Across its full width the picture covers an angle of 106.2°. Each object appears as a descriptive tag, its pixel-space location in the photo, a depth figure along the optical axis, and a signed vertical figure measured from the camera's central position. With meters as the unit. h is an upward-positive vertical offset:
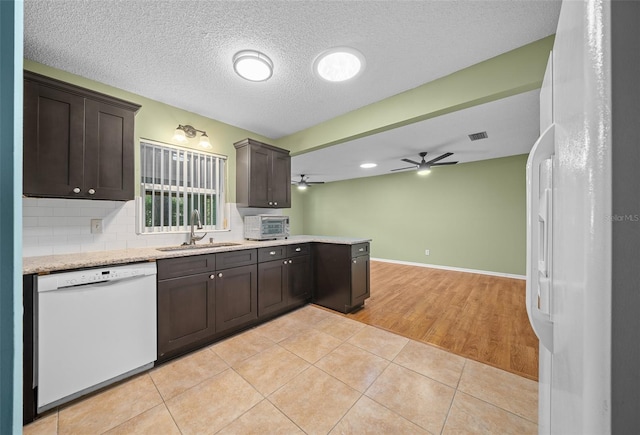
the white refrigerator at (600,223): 0.28 -0.01
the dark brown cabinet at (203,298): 2.02 -0.76
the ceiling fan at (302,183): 6.50 +0.97
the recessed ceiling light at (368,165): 5.41 +1.21
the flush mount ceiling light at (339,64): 1.94 +1.32
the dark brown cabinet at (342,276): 3.02 -0.76
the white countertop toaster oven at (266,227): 3.17 -0.13
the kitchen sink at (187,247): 2.43 -0.32
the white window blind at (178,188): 2.64 +0.36
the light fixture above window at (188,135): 2.72 +0.97
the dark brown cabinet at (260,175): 3.18 +0.60
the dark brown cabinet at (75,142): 1.71 +0.59
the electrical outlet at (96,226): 2.20 -0.08
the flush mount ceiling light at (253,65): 1.93 +1.28
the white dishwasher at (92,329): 1.51 -0.78
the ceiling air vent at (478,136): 3.52 +1.25
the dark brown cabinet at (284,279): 2.76 -0.76
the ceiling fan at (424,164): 4.42 +1.00
